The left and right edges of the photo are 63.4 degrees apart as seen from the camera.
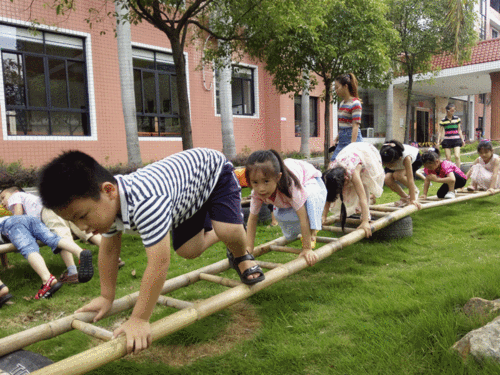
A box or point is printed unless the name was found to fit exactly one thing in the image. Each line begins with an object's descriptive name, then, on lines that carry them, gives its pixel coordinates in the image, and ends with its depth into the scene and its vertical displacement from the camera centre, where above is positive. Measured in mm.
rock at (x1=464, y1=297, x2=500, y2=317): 2263 -1010
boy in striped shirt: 1674 -318
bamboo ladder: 1733 -951
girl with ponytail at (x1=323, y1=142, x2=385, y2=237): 3824 -449
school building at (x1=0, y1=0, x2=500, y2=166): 9758 +1320
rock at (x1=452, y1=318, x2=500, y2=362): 1867 -1011
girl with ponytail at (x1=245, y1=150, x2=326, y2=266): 2914 -461
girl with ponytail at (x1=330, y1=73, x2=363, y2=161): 4859 +283
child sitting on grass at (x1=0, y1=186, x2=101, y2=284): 4064 -727
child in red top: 5949 -661
